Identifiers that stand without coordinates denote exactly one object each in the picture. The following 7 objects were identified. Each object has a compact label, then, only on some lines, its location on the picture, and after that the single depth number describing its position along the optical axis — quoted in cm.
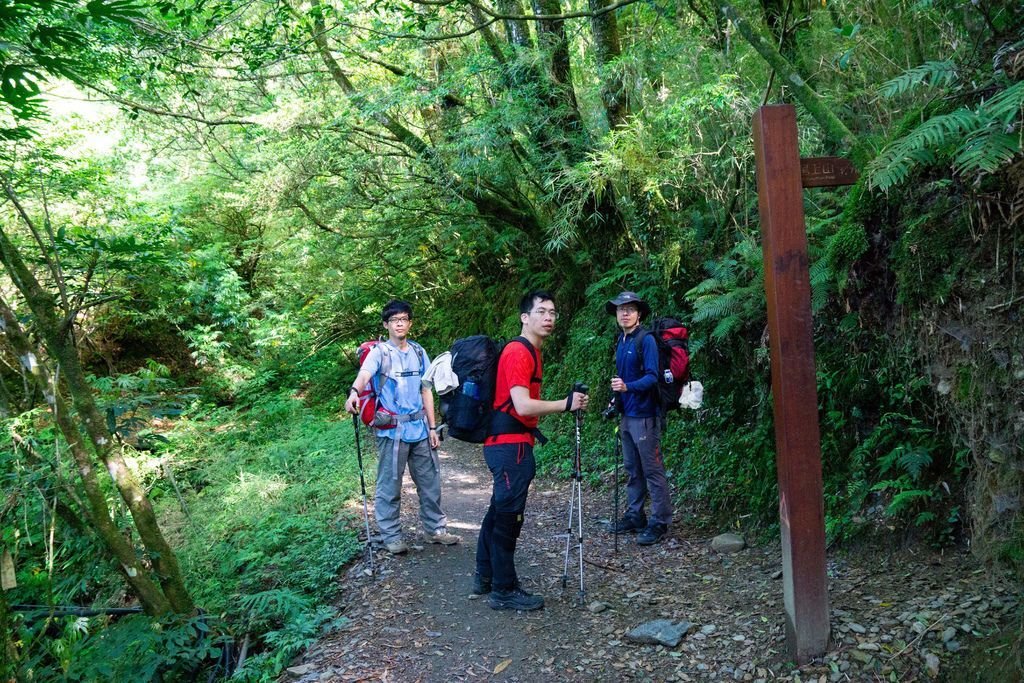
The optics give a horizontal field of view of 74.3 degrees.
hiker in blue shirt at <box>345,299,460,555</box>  610
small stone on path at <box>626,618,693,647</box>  447
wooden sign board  389
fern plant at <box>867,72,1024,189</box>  286
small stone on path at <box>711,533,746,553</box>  572
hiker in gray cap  598
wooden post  378
